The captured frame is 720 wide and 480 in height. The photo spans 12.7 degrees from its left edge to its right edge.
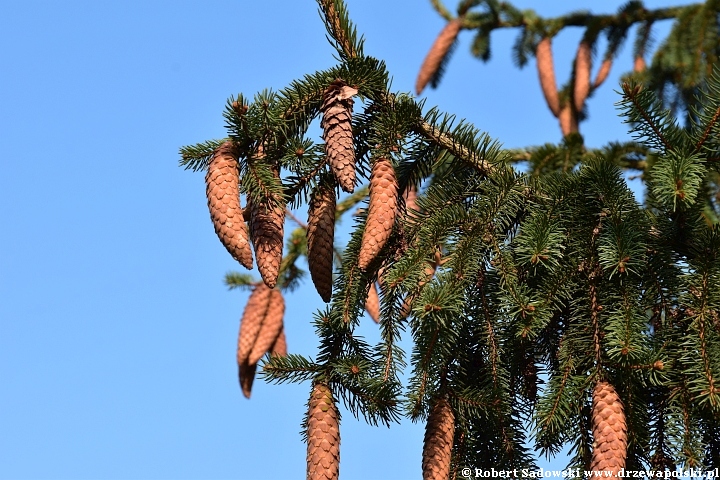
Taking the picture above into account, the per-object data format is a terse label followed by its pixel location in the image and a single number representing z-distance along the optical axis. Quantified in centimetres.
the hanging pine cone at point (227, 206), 362
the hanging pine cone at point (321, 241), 366
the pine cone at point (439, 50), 739
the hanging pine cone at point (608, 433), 359
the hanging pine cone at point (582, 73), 675
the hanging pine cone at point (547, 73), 694
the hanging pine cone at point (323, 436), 367
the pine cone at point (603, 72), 698
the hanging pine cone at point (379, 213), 364
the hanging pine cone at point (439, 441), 366
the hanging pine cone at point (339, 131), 363
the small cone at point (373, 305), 415
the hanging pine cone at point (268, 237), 364
